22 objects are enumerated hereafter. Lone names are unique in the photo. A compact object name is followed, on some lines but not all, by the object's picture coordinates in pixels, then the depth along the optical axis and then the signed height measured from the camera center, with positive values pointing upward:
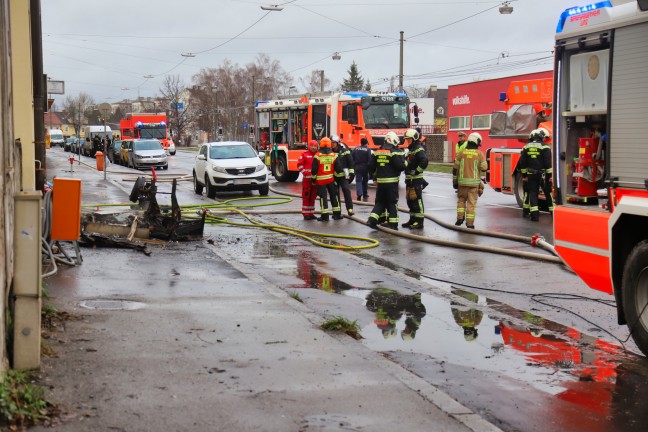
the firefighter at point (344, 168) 17.47 -0.22
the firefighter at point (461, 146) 15.39 +0.22
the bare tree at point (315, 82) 108.19 +9.89
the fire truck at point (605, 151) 6.64 +0.05
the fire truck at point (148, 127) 56.22 +2.17
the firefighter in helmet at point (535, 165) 16.20 -0.15
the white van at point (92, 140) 61.25 +1.51
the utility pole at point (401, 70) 43.85 +4.63
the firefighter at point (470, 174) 15.21 -0.30
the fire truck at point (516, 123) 19.04 +0.77
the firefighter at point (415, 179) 15.73 -0.40
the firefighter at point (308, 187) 17.45 -0.58
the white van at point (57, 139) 106.04 +2.62
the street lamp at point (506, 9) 34.52 +6.01
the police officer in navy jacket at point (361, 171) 21.81 -0.33
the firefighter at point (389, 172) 15.27 -0.25
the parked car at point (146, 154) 41.47 +0.26
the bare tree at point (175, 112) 107.88 +6.26
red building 49.57 +3.21
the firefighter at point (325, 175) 17.19 -0.34
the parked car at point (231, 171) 23.14 -0.33
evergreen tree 106.69 +9.89
